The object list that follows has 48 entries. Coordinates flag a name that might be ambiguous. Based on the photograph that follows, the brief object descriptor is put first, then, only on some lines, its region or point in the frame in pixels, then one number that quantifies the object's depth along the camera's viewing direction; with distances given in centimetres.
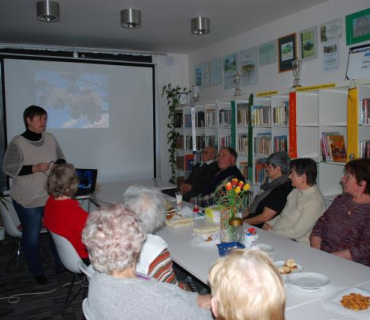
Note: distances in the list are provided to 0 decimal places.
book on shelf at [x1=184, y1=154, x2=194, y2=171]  648
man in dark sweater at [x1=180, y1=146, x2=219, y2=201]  514
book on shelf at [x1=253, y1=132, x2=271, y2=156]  490
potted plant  672
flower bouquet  239
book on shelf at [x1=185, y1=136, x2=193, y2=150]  650
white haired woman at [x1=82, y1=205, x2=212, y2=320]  136
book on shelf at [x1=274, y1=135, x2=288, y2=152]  462
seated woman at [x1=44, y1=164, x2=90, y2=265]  275
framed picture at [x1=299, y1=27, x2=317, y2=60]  446
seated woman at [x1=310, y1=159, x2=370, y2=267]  244
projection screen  572
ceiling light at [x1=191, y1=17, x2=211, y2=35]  466
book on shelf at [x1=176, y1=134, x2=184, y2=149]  669
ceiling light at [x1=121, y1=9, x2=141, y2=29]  428
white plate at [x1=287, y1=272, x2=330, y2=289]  181
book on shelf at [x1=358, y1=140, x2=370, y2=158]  362
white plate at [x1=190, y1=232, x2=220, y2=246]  252
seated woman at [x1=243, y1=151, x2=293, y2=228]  337
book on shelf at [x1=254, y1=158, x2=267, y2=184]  503
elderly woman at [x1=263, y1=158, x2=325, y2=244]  292
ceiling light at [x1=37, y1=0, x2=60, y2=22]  391
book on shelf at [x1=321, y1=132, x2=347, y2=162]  401
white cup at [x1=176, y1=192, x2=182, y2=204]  351
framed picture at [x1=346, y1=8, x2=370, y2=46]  384
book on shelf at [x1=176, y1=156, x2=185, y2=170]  667
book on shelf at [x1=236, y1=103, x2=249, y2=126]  523
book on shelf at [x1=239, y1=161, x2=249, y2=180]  546
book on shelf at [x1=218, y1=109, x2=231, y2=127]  560
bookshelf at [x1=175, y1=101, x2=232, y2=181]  575
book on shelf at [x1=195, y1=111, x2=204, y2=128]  621
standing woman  366
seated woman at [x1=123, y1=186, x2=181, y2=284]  191
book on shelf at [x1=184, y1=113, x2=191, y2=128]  649
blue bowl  223
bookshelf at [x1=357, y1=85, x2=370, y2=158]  359
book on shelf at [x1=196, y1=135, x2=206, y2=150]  620
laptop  480
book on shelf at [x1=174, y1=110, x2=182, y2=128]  669
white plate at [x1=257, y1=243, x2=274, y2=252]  233
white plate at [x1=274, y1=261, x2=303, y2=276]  199
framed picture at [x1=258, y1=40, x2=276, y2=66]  506
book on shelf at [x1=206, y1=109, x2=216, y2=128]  599
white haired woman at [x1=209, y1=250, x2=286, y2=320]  107
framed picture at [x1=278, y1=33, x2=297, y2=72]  473
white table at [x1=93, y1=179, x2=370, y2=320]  163
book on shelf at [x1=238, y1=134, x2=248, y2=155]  536
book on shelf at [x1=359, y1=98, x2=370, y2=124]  358
